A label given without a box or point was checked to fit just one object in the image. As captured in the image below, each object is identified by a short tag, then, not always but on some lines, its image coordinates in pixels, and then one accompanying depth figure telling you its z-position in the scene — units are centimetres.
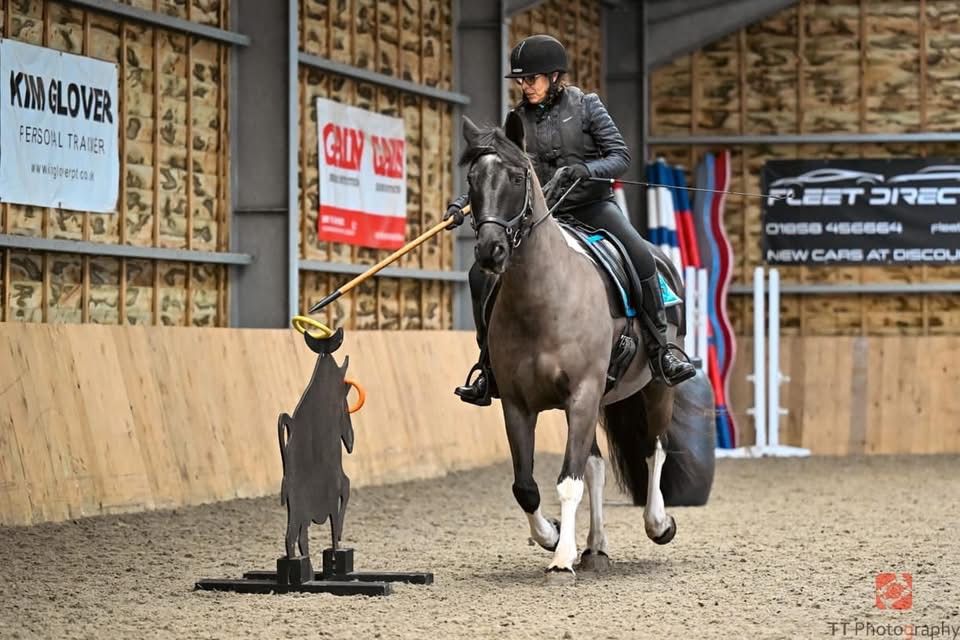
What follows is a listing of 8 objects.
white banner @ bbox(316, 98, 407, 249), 2645
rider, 1429
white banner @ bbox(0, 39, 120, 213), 1945
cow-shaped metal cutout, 1312
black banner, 3619
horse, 1291
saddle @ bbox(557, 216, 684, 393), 1465
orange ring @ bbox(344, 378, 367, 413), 1308
